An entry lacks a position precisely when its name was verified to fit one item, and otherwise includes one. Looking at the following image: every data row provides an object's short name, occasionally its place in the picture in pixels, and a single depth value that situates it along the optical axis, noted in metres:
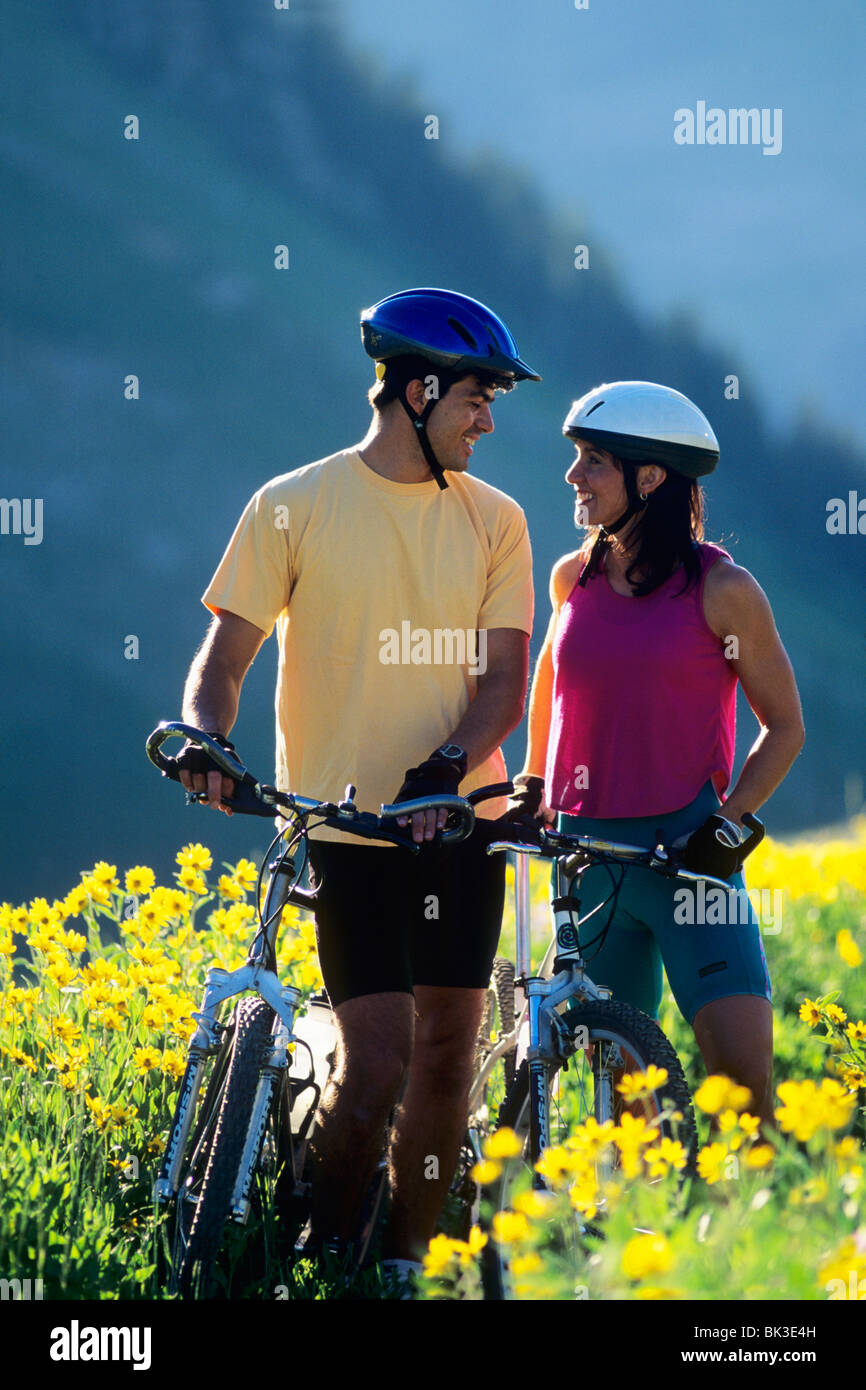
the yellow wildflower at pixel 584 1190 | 5.56
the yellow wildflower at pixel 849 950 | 9.30
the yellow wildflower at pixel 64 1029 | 10.62
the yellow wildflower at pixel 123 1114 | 9.71
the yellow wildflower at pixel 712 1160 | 5.41
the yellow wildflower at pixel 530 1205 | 5.04
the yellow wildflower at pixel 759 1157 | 5.31
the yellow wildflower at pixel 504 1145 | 5.38
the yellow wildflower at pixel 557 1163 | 5.50
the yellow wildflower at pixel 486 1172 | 5.45
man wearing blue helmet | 8.26
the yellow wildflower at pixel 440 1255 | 5.54
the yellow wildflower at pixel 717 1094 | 5.33
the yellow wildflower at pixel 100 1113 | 9.63
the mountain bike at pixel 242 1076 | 7.04
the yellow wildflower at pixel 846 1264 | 4.95
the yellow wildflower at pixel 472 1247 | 5.60
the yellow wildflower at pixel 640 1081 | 5.84
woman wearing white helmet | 8.13
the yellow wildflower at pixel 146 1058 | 10.23
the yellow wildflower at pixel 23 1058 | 10.27
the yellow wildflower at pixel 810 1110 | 5.04
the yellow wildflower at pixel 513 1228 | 4.99
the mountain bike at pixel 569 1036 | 7.38
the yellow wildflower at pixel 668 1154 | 5.64
